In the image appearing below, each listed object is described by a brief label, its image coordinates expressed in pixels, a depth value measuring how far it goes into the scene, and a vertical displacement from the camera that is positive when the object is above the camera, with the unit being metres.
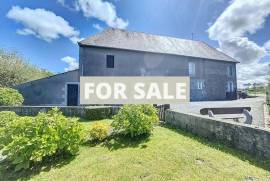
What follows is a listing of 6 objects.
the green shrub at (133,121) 4.04 -0.96
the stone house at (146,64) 10.86 +3.57
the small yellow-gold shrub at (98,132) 4.06 -1.34
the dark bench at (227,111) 5.31 -0.80
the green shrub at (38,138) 2.93 -1.16
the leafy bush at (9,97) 7.60 -0.23
